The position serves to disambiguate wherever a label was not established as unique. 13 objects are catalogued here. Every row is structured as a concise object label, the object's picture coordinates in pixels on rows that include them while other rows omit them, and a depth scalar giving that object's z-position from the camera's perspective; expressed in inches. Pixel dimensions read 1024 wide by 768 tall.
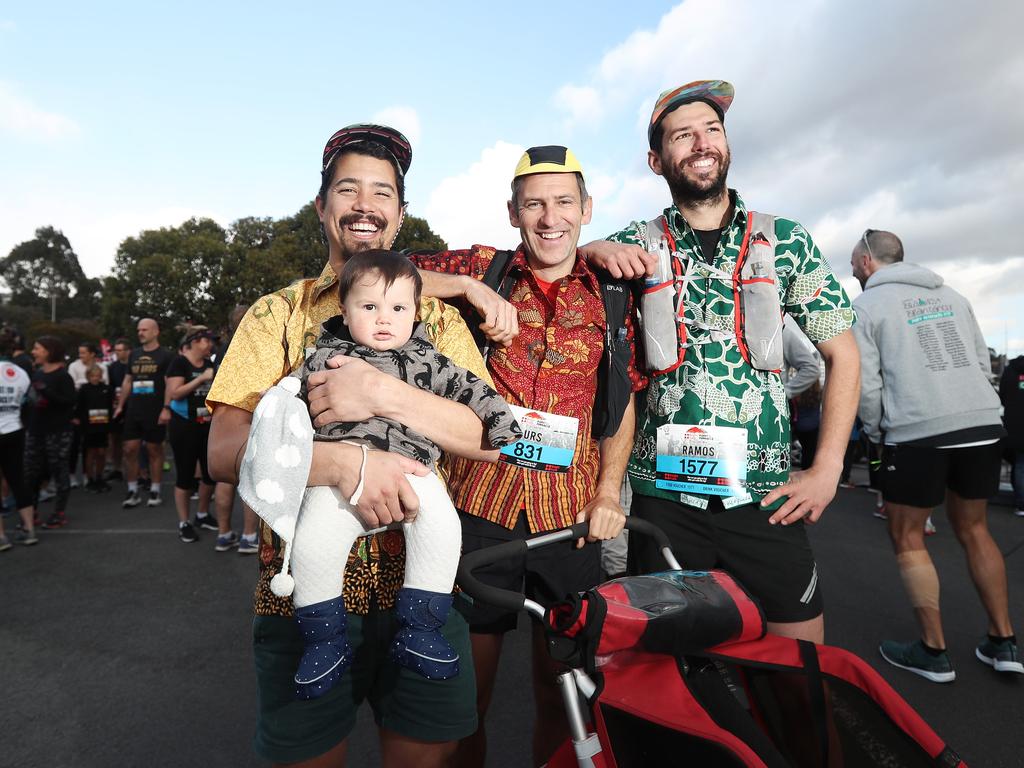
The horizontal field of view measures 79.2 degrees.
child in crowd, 346.0
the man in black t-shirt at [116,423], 378.0
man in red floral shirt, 80.3
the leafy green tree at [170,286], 1371.8
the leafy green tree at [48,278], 2447.1
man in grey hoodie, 131.5
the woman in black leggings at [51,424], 259.3
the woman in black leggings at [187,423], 242.7
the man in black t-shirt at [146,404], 303.6
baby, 53.1
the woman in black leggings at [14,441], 233.8
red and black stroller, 49.3
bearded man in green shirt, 80.9
